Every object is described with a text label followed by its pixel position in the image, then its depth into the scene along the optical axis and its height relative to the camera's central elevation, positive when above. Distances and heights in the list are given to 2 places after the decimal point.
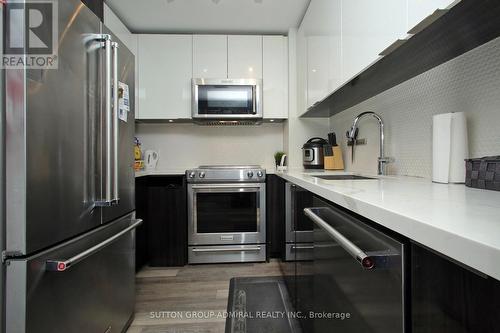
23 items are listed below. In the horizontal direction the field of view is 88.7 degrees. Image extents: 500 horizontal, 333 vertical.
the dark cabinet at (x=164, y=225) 2.26 -0.52
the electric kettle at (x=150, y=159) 2.67 +0.07
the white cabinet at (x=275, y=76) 2.55 +0.90
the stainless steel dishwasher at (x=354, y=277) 0.50 -0.28
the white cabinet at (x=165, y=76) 2.50 +0.89
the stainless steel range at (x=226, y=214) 2.30 -0.44
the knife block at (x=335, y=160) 2.12 +0.05
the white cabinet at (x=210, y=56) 2.51 +1.08
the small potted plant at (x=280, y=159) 2.58 +0.08
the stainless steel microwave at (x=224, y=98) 2.43 +0.65
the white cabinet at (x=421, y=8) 0.73 +0.48
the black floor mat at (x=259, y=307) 1.44 -0.90
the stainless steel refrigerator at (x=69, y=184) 0.74 -0.06
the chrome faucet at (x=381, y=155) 1.48 +0.06
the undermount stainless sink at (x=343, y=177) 1.49 -0.07
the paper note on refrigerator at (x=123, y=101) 1.25 +0.33
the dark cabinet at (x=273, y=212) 2.36 -0.42
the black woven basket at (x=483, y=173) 0.77 -0.02
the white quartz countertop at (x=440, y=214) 0.31 -0.09
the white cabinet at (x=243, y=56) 2.52 +1.09
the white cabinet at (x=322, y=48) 1.45 +0.77
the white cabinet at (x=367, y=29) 0.92 +0.57
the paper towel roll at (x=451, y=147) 0.98 +0.07
